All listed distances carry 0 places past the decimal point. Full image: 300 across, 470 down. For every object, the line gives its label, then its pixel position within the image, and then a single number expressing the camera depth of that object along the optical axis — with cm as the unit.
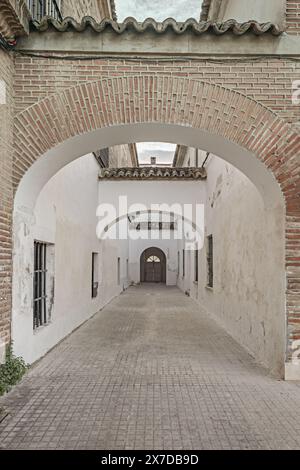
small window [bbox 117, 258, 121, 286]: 1661
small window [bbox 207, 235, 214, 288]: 1067
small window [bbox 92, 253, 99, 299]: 1073
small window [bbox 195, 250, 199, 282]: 1369
